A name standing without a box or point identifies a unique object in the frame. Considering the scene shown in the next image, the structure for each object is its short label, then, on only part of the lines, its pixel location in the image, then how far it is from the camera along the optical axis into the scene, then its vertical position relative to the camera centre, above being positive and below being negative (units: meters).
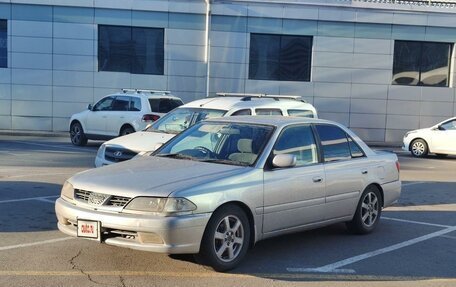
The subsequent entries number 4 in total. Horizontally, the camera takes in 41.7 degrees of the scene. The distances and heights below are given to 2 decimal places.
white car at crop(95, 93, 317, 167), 10.30 -0.82
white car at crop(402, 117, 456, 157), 18.70 -1.95
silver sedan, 5.38 -1.17
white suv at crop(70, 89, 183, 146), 17.09 -1.32
